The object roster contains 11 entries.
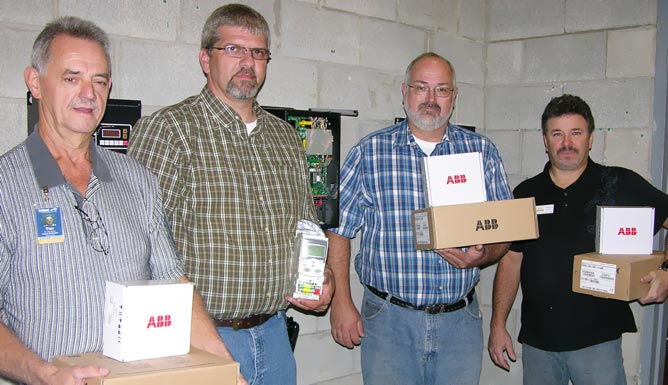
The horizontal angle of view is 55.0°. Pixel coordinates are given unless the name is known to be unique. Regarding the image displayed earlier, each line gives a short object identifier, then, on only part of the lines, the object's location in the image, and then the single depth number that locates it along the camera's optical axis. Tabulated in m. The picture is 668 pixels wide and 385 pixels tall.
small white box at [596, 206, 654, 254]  2.82
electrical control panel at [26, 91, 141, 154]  2.19
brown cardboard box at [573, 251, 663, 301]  2.72
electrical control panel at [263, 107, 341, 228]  2.91
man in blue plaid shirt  2.71
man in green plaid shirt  2.12
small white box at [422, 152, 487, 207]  2.50
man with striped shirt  1.56
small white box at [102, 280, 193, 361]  1.45
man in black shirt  2.90
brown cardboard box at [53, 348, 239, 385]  1.33
